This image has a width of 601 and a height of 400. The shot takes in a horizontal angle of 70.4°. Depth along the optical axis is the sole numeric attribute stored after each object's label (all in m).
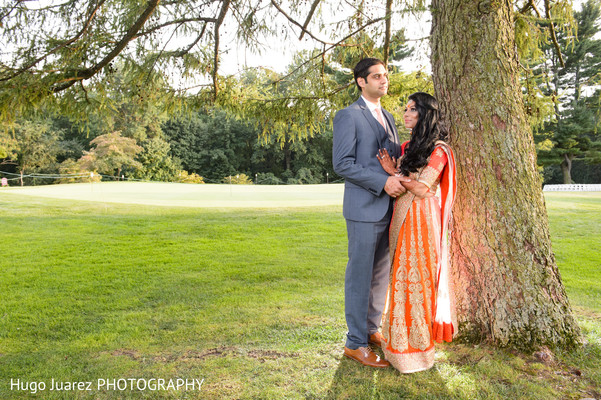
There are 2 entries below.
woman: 2.60
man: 2.67
